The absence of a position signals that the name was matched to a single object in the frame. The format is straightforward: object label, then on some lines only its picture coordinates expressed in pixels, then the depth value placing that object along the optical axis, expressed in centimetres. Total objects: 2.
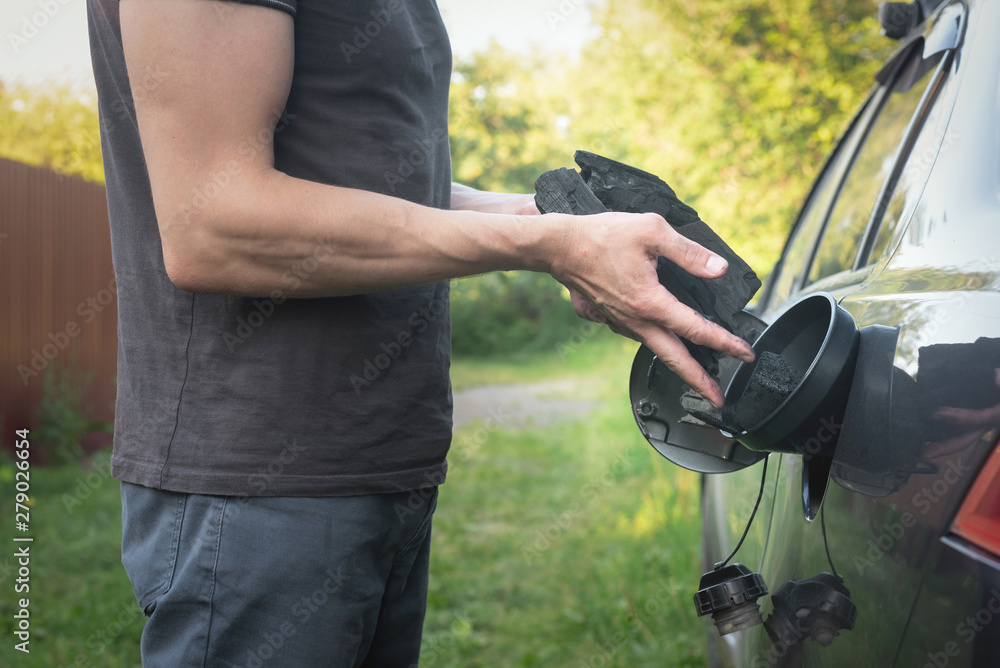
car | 91
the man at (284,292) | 109
